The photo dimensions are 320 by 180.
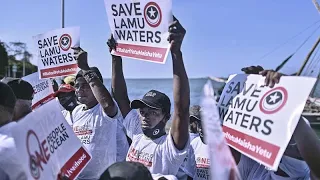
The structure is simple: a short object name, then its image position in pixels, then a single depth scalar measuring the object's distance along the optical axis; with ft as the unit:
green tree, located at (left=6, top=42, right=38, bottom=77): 200.75
